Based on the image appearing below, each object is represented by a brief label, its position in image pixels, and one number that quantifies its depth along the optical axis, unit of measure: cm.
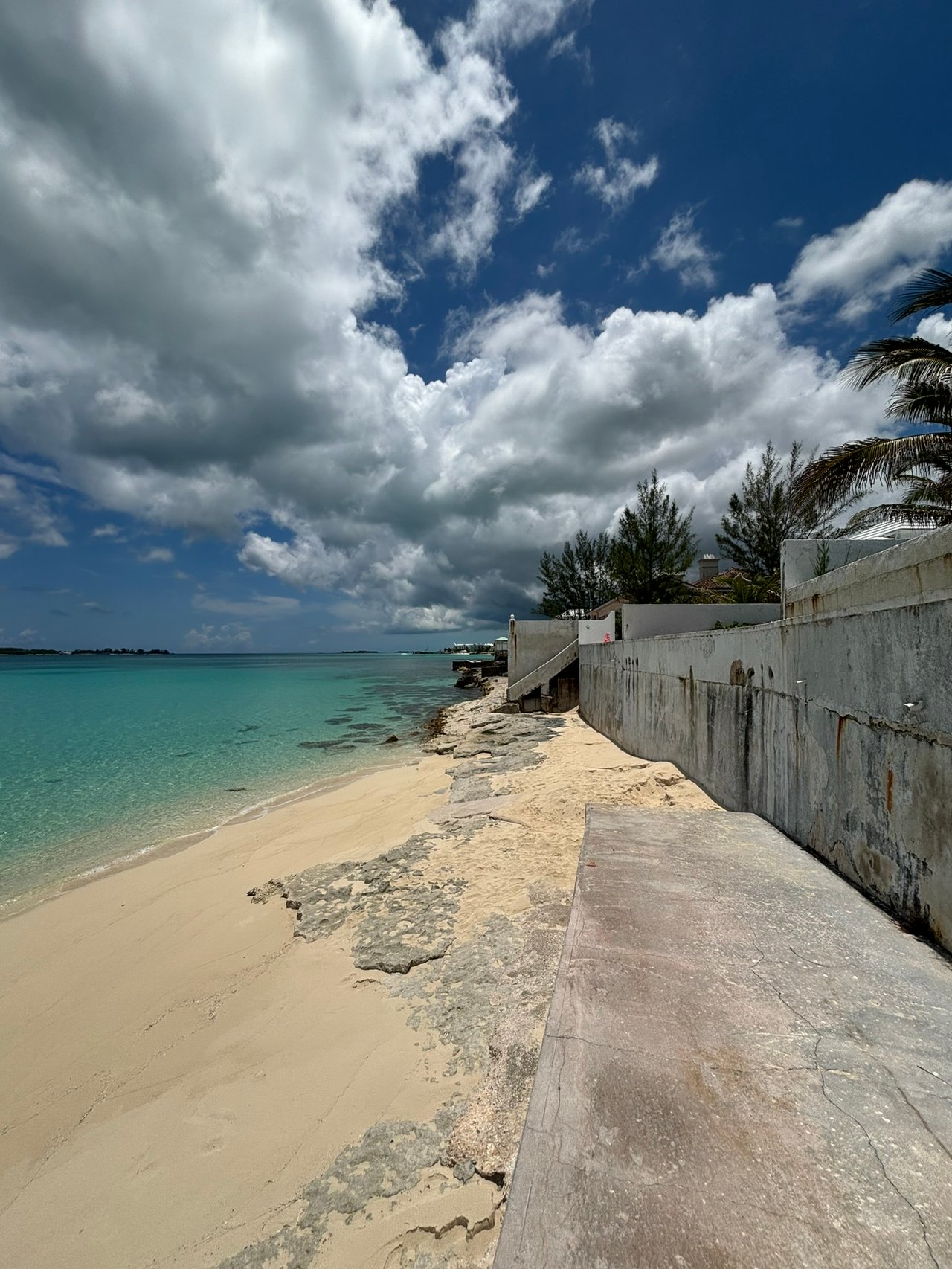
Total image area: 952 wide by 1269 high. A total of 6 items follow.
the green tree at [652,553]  2639
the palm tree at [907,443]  909
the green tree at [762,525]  2283
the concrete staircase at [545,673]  1983
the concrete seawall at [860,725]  295
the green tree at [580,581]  4400
